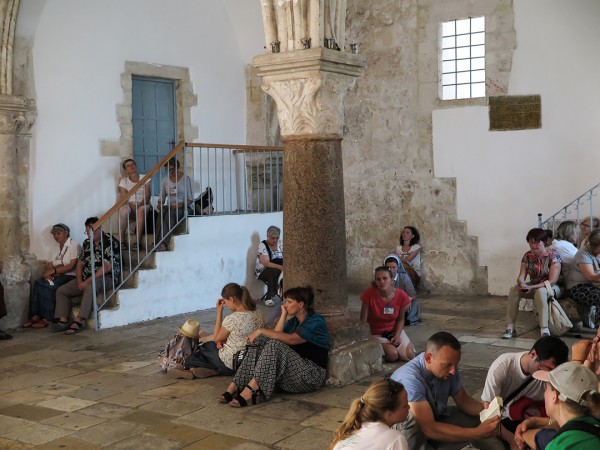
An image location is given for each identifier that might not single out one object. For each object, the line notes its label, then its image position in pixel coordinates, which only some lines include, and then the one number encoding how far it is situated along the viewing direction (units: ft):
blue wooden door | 33.37
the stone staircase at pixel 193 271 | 28.14
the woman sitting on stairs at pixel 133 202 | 30.04
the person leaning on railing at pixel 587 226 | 28.53
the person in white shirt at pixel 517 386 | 12.75
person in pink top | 21.33
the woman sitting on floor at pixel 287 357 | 17.72
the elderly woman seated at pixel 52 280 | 27.94
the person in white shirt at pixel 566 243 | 25.34
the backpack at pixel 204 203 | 31.50
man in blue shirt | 12.11
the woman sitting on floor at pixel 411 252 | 33.50
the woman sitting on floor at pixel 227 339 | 19.47
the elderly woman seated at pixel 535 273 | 24.38
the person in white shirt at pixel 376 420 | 9.82
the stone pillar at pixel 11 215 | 27.61
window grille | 32.83
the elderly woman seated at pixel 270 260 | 32.17
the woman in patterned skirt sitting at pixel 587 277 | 24.22
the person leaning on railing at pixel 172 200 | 29.91
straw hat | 20.62
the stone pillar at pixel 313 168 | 19.62
